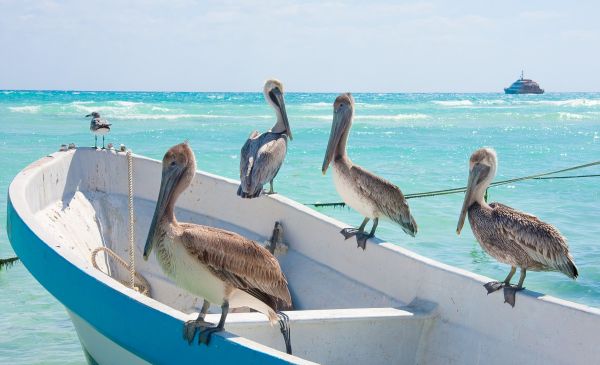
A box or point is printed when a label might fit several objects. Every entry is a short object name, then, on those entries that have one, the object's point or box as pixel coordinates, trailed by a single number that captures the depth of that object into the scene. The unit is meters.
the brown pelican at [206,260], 3.23
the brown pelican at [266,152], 5.60
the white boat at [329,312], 3.34
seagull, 8.60
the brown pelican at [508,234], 3.63
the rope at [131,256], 5.45
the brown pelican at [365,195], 4.78
